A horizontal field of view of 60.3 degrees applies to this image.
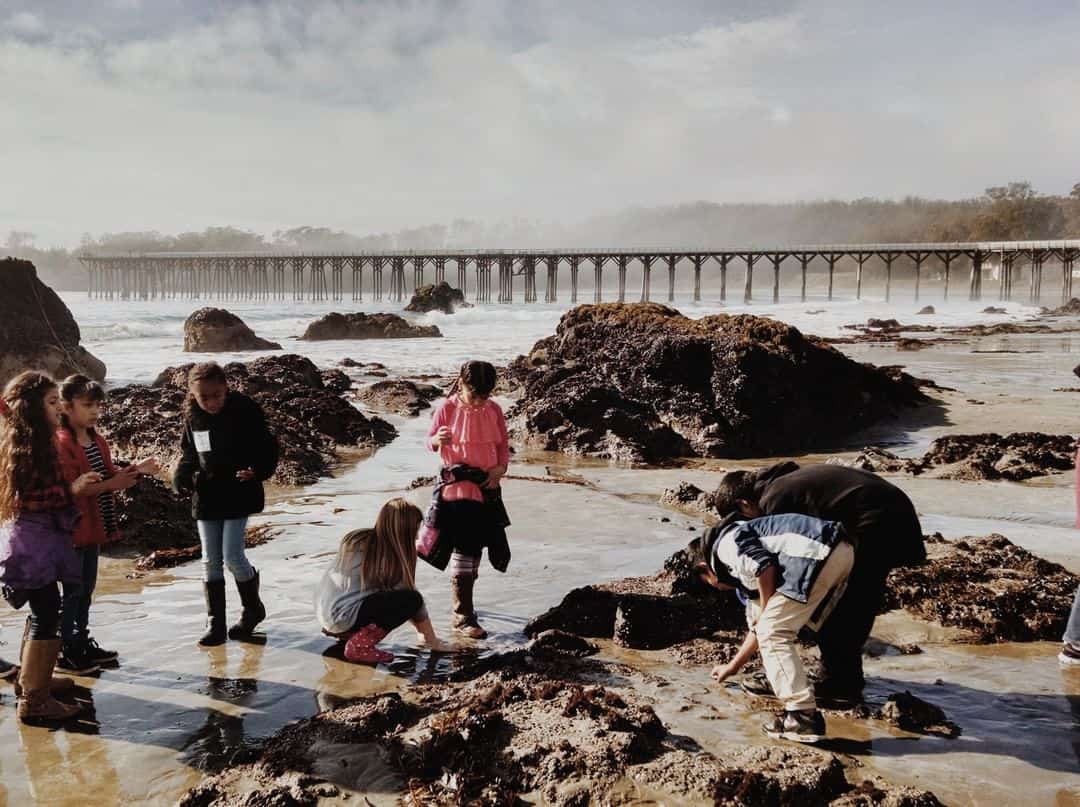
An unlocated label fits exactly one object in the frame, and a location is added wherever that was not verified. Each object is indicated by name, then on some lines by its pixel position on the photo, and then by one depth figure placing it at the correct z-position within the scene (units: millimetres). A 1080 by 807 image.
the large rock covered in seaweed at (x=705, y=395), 10781
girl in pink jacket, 4785
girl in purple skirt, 3732
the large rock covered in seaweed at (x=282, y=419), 9688
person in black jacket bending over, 3582
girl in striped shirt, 4273
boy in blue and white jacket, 3383
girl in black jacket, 4551
